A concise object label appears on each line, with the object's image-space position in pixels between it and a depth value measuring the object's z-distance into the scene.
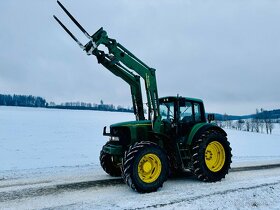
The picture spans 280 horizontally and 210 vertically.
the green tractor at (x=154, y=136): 5.59
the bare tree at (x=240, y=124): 98.16
